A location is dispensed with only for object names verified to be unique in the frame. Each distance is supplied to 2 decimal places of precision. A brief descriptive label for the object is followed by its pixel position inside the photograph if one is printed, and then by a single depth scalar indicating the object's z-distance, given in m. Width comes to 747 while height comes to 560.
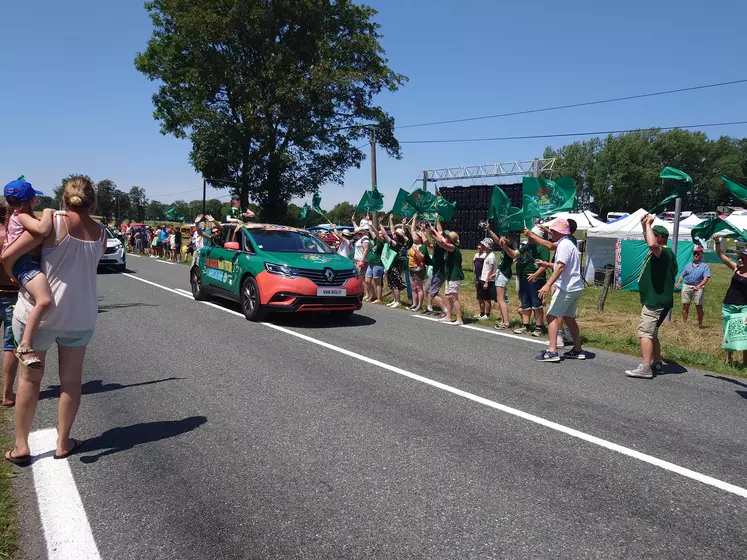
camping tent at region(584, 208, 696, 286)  21.00
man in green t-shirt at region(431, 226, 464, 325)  10.13
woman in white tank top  3.62
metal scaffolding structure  27.28
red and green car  9.32
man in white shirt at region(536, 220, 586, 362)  7.06
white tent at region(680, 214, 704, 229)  27.16
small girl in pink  3.50
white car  19.64
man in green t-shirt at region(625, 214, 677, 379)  6.39
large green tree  29.91
